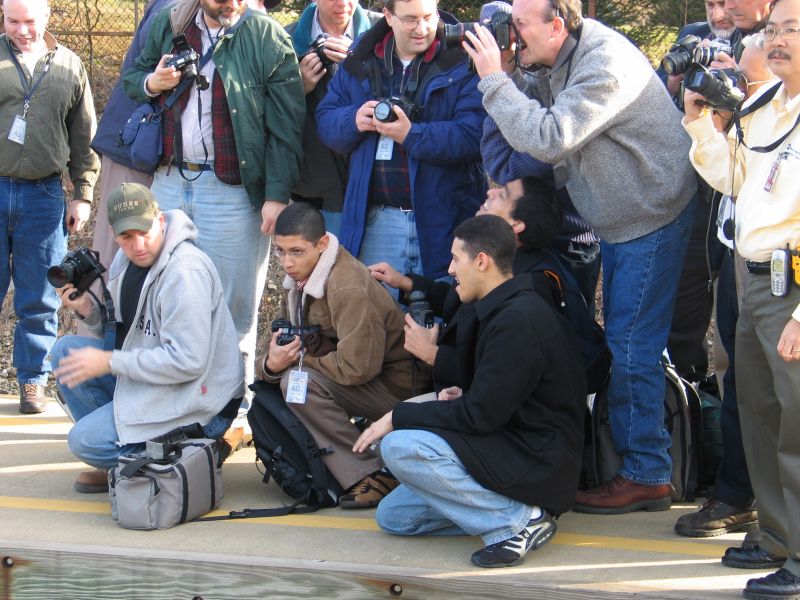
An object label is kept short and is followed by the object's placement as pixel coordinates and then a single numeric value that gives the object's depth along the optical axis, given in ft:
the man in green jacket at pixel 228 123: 16.53
